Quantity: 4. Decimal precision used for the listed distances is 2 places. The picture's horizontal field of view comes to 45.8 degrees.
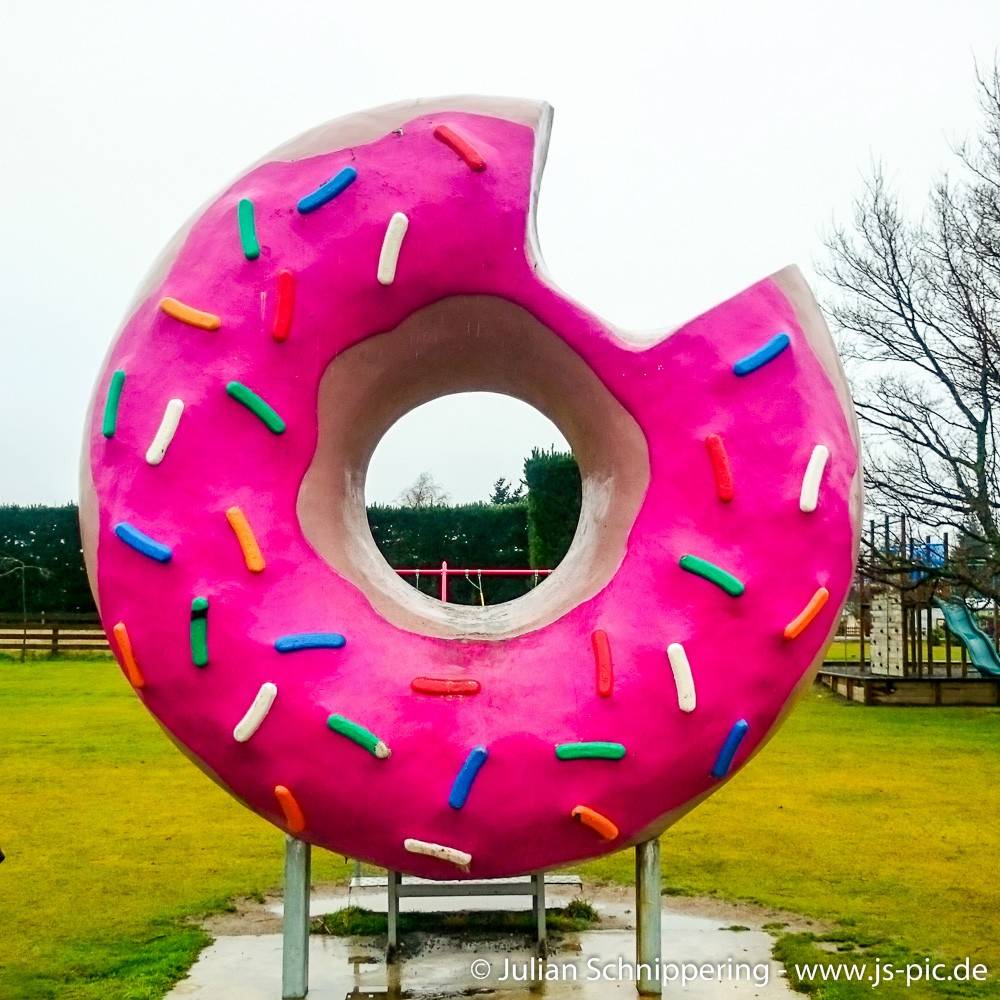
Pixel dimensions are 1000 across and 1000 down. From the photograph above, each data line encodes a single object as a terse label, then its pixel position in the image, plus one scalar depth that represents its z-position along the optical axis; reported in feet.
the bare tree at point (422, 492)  136.26
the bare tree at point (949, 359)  48.62
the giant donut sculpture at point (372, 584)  12.10
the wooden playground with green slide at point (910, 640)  51.62
